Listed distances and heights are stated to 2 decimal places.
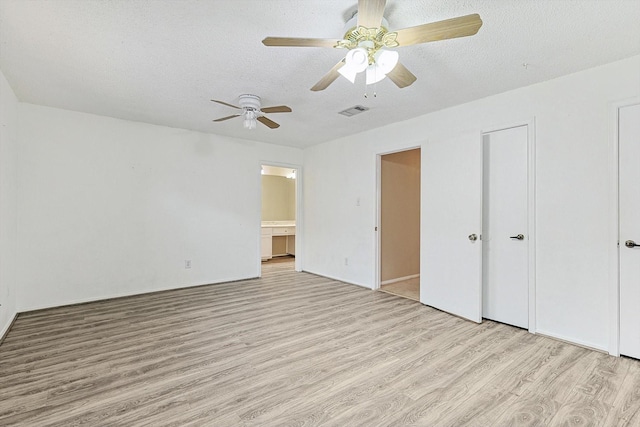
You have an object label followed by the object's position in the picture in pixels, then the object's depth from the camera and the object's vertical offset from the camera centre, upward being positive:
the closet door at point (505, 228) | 3.07 -0.18
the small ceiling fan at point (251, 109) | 3.12 +1.11
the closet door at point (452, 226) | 3.31 -0.17
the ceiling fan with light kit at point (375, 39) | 1.59 +1.03
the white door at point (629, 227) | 2.39 -0.12
